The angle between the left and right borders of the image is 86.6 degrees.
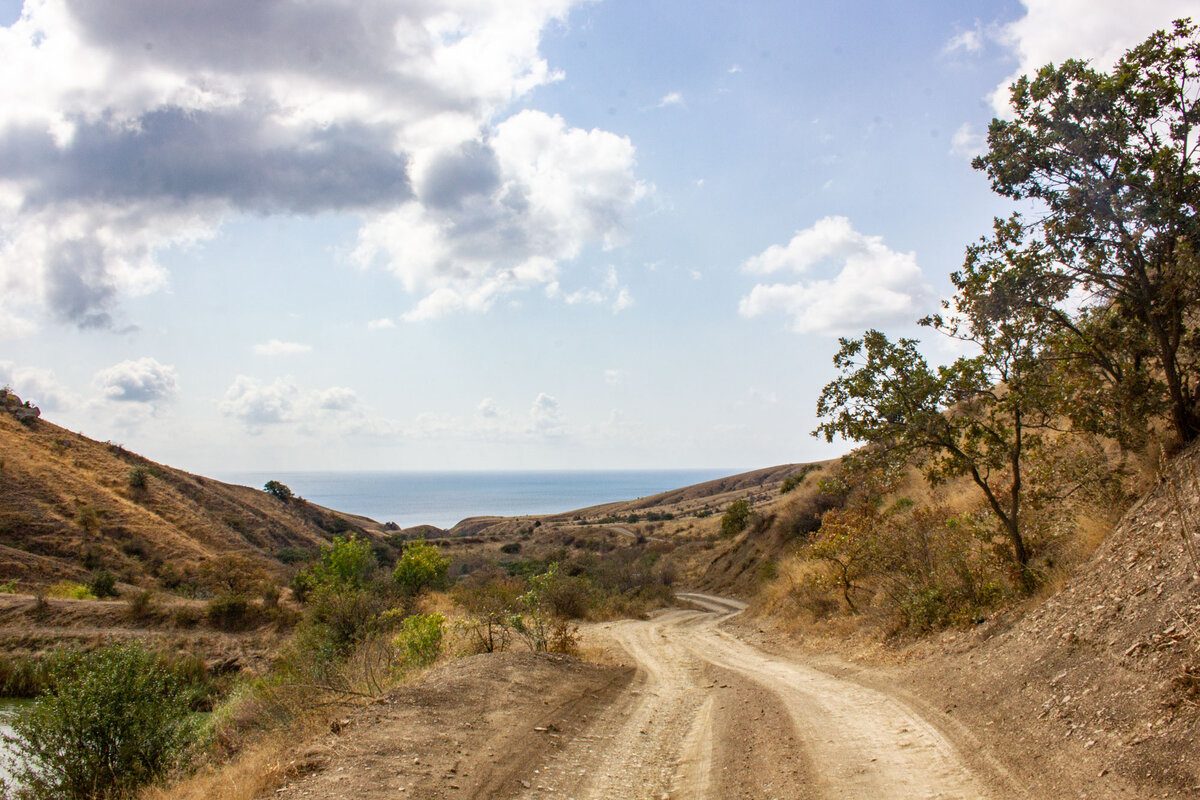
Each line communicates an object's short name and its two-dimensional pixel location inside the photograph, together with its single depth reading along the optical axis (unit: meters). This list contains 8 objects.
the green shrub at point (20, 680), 24.05
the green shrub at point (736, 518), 56.84
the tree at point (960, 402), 11.97
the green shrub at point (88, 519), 41.50
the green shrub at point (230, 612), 31.16
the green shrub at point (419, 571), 31.83
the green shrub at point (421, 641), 12.85
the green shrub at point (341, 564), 30.58
